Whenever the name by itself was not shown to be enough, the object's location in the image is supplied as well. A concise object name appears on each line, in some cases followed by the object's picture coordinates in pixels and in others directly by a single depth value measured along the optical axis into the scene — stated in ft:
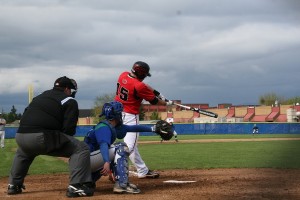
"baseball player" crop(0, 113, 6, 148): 117.64
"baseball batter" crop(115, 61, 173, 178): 40.24
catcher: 31.83
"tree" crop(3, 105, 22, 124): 320.42
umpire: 30.92
